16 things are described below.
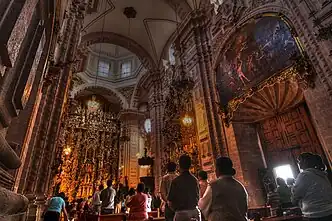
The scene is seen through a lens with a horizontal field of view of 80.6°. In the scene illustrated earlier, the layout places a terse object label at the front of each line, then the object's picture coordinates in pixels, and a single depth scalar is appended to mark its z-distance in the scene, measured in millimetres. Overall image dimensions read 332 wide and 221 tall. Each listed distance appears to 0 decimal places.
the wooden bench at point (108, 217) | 5128
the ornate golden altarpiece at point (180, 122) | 8866
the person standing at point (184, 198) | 2516
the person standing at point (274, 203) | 3479
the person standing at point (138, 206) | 4059
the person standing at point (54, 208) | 3751
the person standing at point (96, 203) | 6072
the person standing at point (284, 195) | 4196
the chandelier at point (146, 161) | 11736
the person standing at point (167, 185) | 3000
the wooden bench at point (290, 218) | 3088
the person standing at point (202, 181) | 4308
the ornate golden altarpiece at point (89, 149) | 13883
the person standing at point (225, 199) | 1993
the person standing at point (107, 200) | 5601
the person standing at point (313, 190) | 2232
